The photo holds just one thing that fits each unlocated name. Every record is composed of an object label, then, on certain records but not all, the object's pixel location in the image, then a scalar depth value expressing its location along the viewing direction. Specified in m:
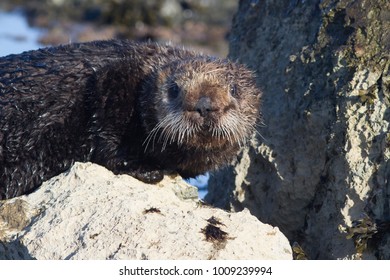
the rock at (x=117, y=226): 11.29
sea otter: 13.37
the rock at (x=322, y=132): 13.22
